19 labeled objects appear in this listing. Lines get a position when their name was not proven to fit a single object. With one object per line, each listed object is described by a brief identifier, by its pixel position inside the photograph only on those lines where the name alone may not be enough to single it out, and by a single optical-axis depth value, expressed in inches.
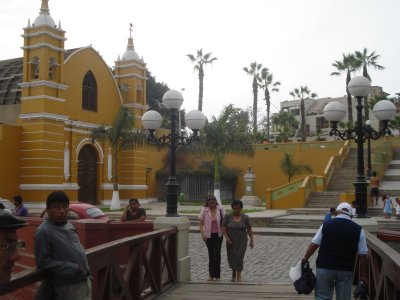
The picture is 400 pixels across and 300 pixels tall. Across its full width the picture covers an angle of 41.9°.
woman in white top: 366.6
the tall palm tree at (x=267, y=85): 2228.1
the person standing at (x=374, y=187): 946.7
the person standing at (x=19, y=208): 470.9
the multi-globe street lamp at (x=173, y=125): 398.9
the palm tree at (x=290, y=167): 1301.7
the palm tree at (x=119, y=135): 1125.1
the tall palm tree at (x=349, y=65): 1819.6
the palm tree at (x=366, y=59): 1818.4
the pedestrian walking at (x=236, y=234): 352.8
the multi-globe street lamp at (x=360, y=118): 372.2
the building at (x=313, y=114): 2425.0
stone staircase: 1045.8
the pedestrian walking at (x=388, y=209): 829.2
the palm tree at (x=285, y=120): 2279.8
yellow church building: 1077.8
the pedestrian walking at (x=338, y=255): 224.8
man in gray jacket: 165.9
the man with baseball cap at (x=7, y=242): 130.5
